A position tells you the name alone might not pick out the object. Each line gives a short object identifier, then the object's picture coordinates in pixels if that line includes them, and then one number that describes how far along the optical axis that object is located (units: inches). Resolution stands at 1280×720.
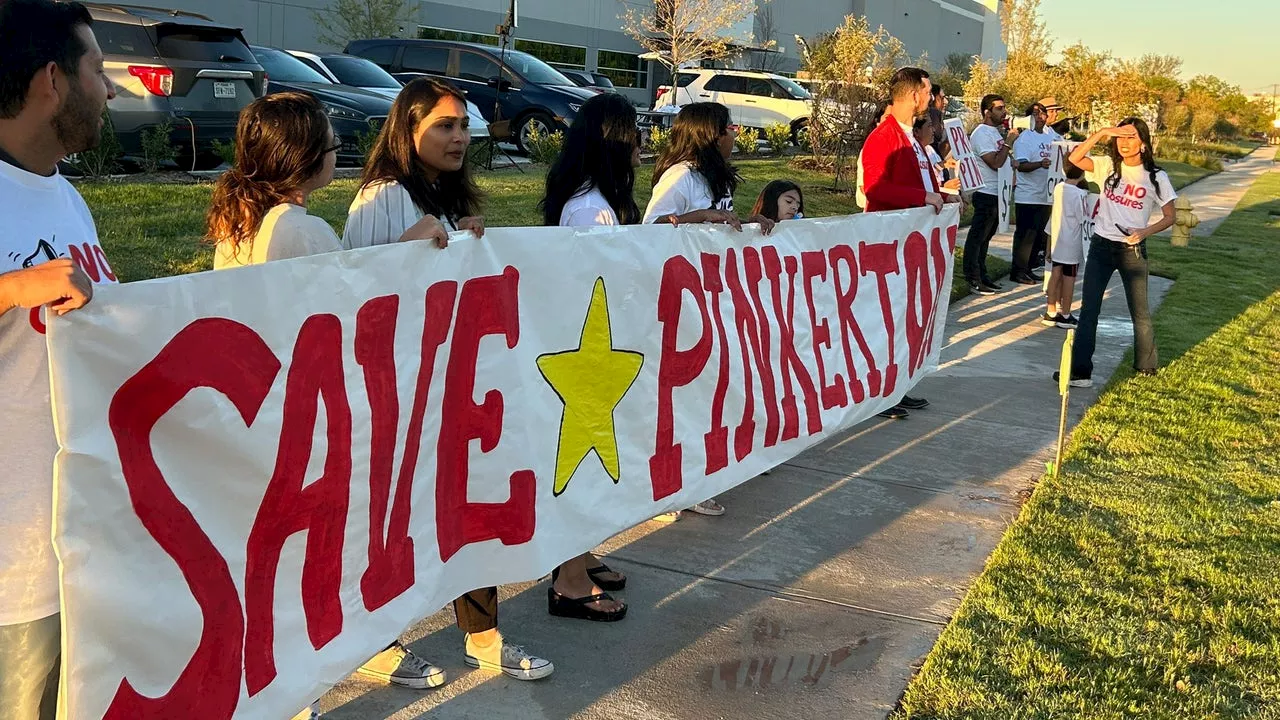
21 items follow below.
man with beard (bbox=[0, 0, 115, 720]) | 77.5
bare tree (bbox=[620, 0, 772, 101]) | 1272.1
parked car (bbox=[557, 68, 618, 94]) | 906.1
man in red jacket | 251.1
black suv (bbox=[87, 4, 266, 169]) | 397.4
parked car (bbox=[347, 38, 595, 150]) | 665.0
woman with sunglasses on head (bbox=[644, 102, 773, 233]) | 188.7
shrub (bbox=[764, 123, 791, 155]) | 840.3
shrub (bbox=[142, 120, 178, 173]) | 393.7
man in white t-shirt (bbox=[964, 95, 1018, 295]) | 425.1
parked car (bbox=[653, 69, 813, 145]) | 970.7
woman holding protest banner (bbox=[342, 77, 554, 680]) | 130.3
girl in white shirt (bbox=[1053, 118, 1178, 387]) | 290.7
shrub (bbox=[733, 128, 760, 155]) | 771.4
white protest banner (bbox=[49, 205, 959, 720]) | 85.5
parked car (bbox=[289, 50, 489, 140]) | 581.0
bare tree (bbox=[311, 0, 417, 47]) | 1036.5
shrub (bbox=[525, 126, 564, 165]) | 553.6
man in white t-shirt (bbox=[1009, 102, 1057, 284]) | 427.8
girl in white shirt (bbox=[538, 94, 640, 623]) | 160.4
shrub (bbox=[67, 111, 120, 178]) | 371.6
